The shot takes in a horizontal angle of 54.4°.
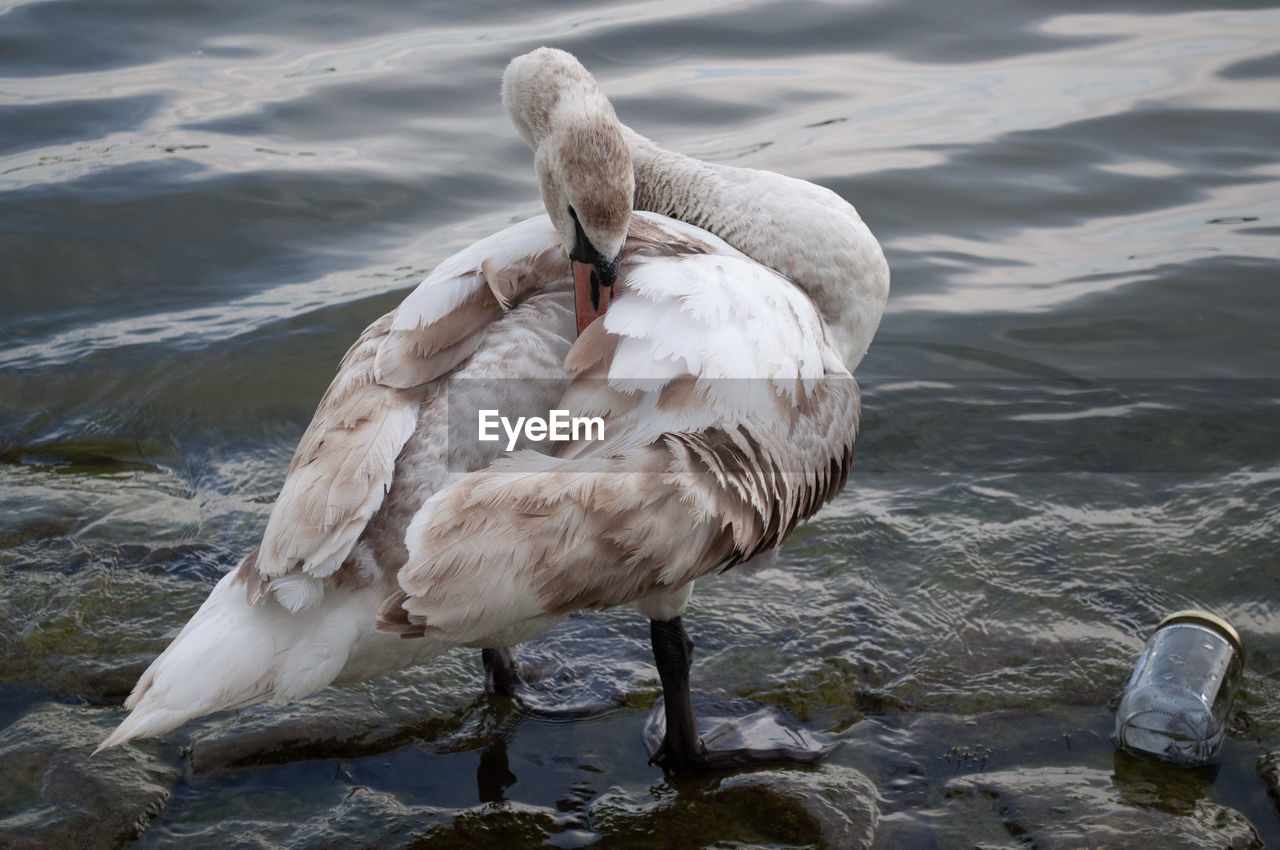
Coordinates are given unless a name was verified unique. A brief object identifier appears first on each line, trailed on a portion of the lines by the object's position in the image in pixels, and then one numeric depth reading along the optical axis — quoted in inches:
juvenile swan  100.7
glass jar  123.6
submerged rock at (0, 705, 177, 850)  111.9
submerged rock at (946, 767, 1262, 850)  111.2
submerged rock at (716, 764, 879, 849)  114.7
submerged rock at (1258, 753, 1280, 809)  118.6
